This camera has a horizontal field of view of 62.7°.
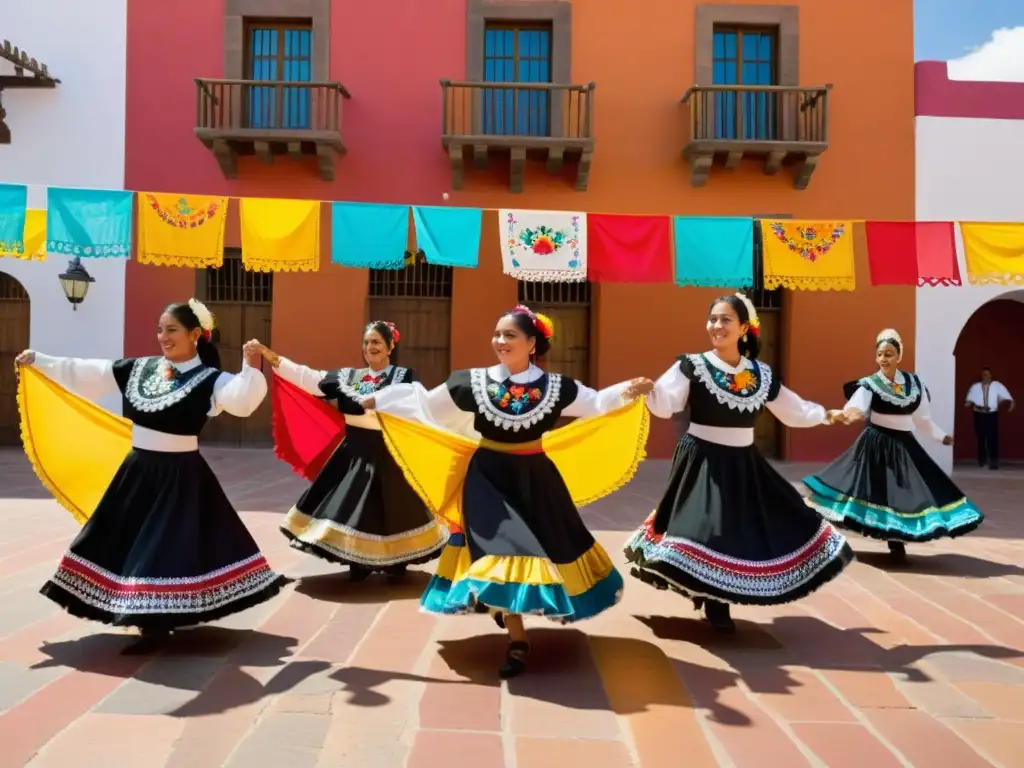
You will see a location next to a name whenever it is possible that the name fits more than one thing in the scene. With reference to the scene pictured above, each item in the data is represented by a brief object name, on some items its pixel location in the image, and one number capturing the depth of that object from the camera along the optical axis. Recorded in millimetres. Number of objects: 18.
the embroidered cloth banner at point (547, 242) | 7977
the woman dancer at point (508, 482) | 3371
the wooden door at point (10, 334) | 12086
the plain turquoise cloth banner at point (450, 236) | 7969
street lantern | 10742
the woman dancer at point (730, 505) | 3854
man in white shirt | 12086
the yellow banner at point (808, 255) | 7961
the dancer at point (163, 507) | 3551
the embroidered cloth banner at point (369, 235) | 7816
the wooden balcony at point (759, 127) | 10953
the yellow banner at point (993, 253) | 7695
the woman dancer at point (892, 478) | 5656
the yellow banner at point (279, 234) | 7773
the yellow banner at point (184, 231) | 7684
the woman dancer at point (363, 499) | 4824
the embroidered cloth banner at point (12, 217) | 7340
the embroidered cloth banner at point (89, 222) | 7398
